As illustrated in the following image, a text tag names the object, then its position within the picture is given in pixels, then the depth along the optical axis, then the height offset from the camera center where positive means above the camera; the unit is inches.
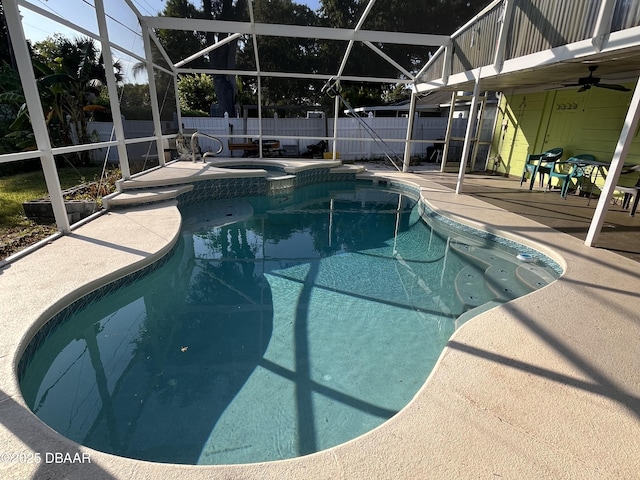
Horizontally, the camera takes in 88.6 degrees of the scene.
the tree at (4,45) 584.0 +113.7
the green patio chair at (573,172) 259.4 -30.1
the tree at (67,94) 357.7 +22.3
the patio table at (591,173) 264.1 -30.8
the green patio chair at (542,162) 295.5 -26.4
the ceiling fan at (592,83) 210.8 +31.7
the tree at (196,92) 767.1 +61.5
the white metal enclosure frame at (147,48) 143.6 +50.9
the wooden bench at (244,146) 489.3 -36.2
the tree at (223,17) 400.8 +121.7
